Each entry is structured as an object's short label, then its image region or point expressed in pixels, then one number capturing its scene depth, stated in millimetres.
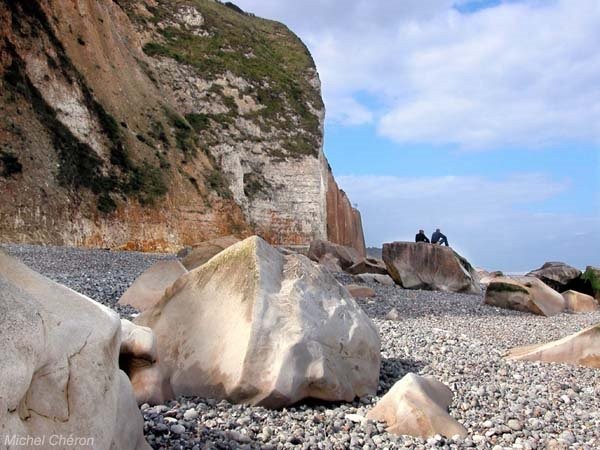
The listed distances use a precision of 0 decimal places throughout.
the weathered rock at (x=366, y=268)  17516
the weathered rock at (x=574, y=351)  5973
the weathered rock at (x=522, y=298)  11664
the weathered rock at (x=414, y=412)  3754
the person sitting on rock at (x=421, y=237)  20531
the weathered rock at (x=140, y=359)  3762
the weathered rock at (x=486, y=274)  22594
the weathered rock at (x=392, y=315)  8714
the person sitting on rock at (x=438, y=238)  21203
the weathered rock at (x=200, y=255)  10477
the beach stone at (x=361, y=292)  11284
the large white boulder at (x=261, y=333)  4051
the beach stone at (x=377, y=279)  15266
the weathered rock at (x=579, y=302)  13383
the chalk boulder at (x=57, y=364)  2053
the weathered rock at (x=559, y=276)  16297
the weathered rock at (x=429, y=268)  14867
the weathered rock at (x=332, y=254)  20234
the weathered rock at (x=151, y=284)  7551
